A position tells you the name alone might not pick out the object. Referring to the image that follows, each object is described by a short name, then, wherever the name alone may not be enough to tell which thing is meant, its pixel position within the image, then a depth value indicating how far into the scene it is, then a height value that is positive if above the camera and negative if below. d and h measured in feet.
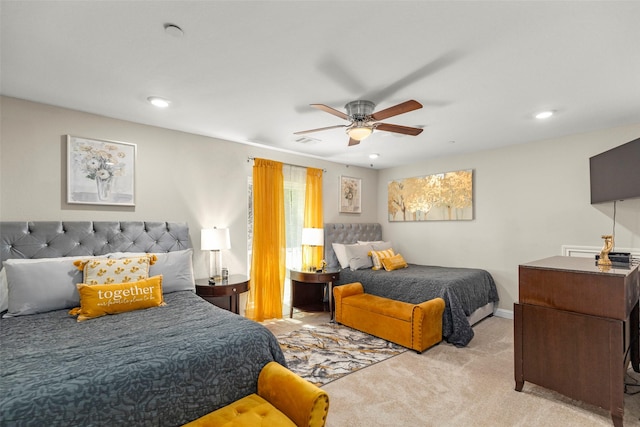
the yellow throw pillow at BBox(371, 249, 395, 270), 15.20 -2.09
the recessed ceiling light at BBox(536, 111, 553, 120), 10.11 +3.43
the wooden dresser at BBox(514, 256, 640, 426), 6.64 -2.74
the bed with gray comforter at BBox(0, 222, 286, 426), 4.16 -2.38
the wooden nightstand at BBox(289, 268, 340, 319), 14.10 -3.78
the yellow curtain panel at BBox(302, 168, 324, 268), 16.12 +0.33
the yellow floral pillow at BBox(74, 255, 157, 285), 8.04 -1.46
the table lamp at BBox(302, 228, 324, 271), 15.05 -1.05
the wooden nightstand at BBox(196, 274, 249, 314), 11.00 -2.76
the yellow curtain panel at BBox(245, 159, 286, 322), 13.96 -1.36
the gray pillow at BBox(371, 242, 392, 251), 16.63 -1.69
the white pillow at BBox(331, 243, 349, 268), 15.57 -2.00
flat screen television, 9.50 +1.43
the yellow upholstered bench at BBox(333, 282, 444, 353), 10.54 -3.88
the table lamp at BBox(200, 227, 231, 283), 11.71 -0.91
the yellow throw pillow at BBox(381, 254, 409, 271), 14.86 -2.37
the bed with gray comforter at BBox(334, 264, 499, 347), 11.39 -3.08
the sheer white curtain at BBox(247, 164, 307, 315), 15.55 +0.11
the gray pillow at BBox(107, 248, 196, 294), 9.38 -1.68
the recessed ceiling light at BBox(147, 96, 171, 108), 8.99 +3.51
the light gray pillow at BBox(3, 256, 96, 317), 7.34 -1.70
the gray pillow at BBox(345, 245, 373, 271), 15.17 -2.09
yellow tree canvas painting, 15.98 +1.04
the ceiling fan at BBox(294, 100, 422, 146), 8.95 +2.78
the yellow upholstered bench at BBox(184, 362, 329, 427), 4.85 -3.26
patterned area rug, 9.28 -4.76
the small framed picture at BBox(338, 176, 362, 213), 18.13 +1.31
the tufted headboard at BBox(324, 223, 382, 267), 16.85 -1.09
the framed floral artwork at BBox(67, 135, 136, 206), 9.76 +1.55
